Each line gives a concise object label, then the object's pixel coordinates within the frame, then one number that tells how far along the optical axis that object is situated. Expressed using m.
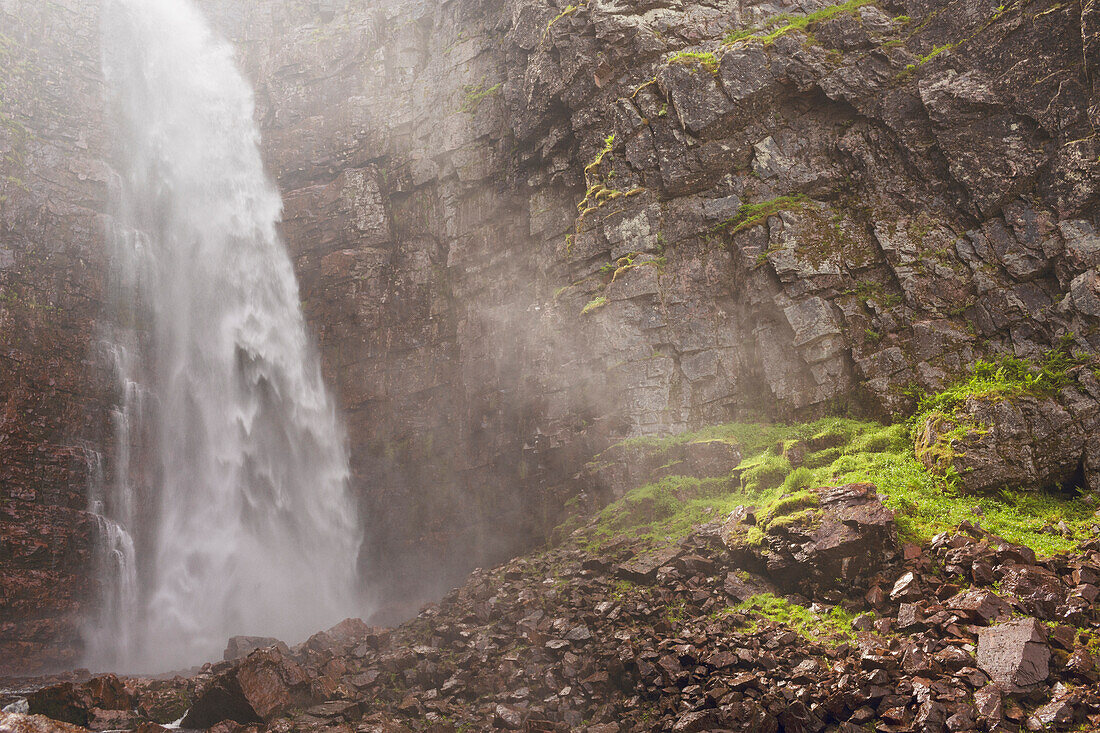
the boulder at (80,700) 12.50
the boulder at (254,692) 12.23
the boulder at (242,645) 18.13
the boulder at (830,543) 11.87
